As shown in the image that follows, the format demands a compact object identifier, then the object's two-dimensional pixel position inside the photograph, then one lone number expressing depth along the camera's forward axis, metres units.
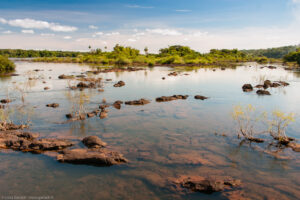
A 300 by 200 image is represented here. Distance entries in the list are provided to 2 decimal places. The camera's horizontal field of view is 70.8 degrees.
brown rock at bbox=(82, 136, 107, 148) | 10.96
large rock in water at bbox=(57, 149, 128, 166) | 9.40
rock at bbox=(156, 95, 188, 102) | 21.55
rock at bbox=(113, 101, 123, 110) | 18.84
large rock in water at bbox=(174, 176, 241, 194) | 7.65
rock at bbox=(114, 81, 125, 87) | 30.58
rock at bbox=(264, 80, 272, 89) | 29.71
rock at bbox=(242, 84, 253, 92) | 27.45
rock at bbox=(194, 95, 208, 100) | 22.62
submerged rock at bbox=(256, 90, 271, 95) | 25.10
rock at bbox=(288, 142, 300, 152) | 10.79
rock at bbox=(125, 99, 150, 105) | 20.03
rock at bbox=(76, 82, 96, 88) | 29.11
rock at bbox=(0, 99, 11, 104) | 19.78
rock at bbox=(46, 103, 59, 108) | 18.62
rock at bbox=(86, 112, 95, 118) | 15.79
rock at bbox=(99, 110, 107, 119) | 15.80
